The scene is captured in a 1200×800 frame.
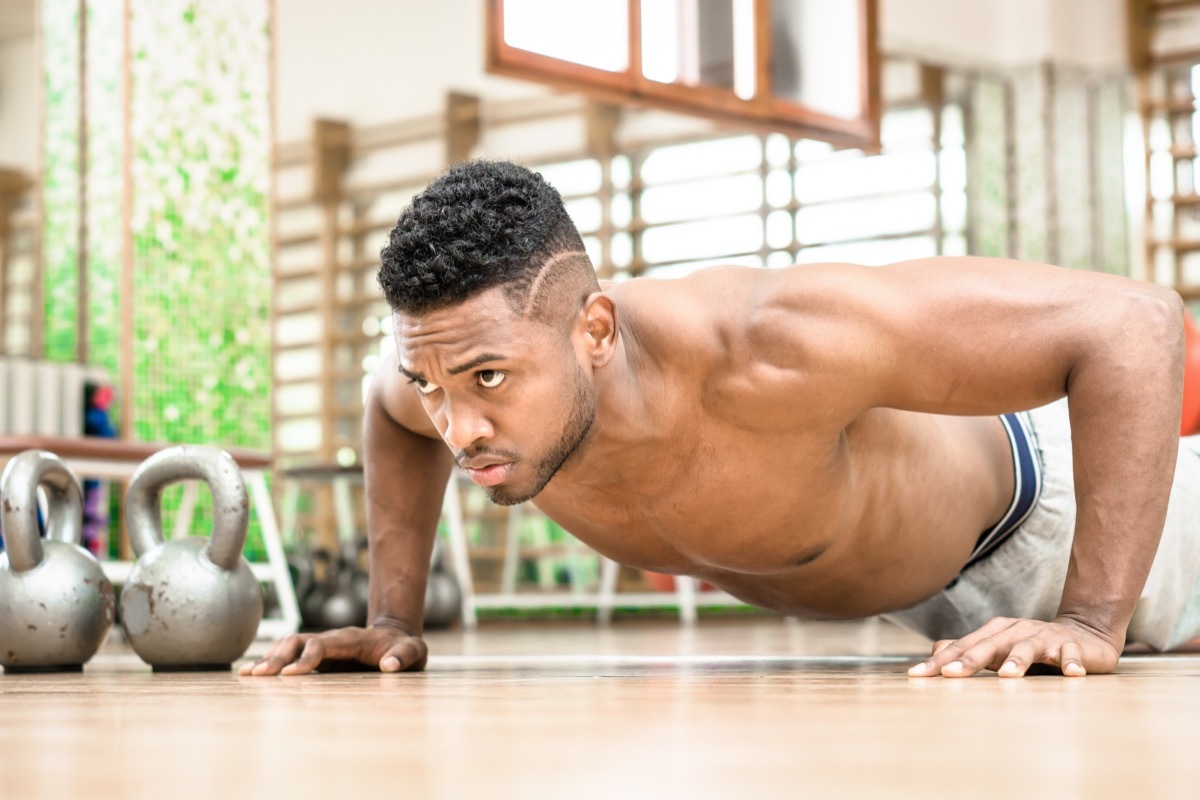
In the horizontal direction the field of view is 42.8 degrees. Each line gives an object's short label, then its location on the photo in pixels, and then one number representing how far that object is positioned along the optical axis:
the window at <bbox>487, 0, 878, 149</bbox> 4.45
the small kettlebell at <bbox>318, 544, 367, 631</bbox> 4.59
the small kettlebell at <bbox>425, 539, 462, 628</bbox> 4.76
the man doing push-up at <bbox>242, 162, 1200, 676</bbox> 1.29
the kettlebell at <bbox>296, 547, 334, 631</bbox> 4.64
